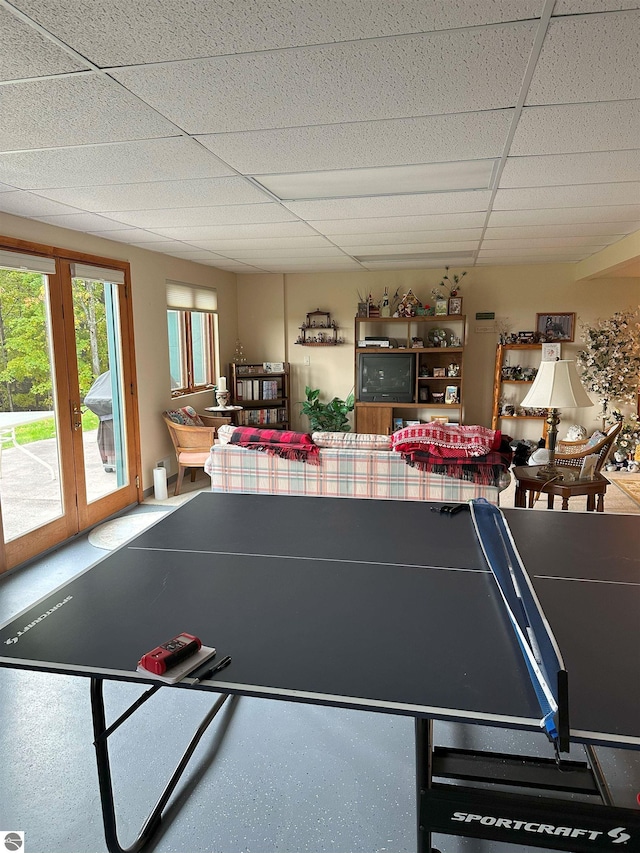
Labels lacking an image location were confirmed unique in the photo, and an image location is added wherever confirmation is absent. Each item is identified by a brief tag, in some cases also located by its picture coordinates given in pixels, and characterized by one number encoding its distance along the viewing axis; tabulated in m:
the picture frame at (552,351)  6.80
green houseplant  7.36
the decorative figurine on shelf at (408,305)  6.92
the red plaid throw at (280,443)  4.02
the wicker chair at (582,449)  4.01
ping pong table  1.26
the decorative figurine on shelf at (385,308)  7.15
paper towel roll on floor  5.36
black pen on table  1.29
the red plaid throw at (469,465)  3.75
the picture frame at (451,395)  7.02
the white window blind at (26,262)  3.60
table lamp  3.58
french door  3.77
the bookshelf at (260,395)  7.21
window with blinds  6.16
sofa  3.86
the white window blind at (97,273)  4.32
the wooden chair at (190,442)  5.55
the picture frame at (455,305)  6.89
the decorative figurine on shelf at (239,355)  7.66
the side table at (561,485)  3.70
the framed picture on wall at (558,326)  6.88
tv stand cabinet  6.97
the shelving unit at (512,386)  6.92
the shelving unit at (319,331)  7.53
